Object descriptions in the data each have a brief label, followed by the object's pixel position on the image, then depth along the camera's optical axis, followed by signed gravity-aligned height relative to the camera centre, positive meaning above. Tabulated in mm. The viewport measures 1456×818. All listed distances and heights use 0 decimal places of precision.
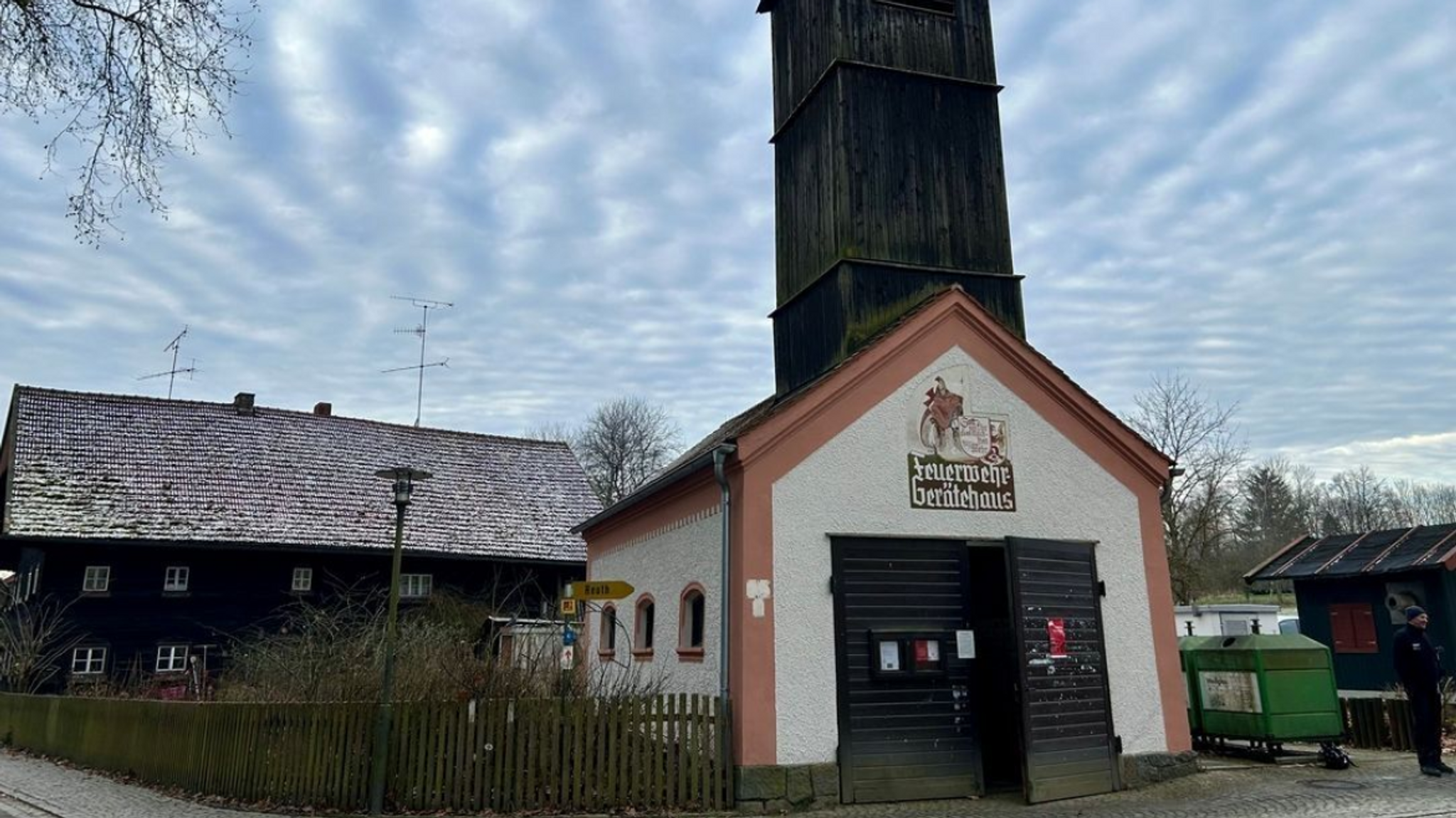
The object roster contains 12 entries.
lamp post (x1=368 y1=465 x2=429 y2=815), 10039 -253
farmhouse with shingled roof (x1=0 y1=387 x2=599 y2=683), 23203 +3401
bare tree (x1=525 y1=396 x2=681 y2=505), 57625 +11806
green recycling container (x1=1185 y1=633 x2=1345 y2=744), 12398 -510
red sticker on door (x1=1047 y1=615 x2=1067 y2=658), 11719 +162
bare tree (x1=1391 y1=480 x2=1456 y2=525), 69312 +10166
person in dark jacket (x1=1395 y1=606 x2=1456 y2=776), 11375 -435
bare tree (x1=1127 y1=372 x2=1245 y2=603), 31844 +4398
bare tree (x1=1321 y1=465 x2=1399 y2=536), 65000 +9364
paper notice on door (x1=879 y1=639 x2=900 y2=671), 11055 -50
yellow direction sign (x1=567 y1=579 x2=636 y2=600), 11336 +734
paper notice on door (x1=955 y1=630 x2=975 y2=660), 11289 +66
